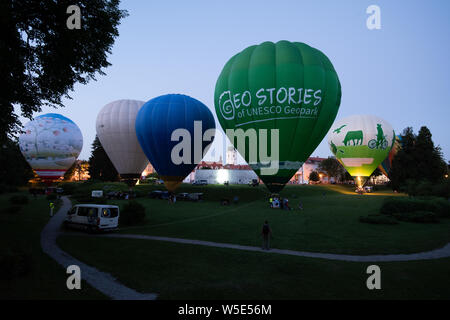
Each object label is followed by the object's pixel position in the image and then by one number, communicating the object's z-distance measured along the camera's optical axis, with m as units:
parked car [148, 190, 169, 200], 40.91
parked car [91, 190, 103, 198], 37.69
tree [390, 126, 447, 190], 47.50
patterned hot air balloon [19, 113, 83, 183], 45.62
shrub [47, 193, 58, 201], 36.99
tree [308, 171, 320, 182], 86.69
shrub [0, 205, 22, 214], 23.97
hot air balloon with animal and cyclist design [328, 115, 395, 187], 45.53
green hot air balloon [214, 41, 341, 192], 19.34
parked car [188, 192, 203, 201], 39.31
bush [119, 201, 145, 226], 21.14
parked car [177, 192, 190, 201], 39.84
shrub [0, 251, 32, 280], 8.65
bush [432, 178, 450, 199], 32.72
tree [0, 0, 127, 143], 12.74
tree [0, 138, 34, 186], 55.19
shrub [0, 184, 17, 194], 45.76
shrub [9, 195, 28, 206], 30.77
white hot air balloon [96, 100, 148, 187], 37.53
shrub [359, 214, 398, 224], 21.05
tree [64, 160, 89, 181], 109.44
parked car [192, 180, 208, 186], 55.95
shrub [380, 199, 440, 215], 24.67
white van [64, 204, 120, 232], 17.53
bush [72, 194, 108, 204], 26.09
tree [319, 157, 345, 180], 79.94
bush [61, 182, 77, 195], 50.19
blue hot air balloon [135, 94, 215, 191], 31.16
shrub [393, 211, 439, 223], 21.86
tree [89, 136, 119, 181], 62.16
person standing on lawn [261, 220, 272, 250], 13.87
